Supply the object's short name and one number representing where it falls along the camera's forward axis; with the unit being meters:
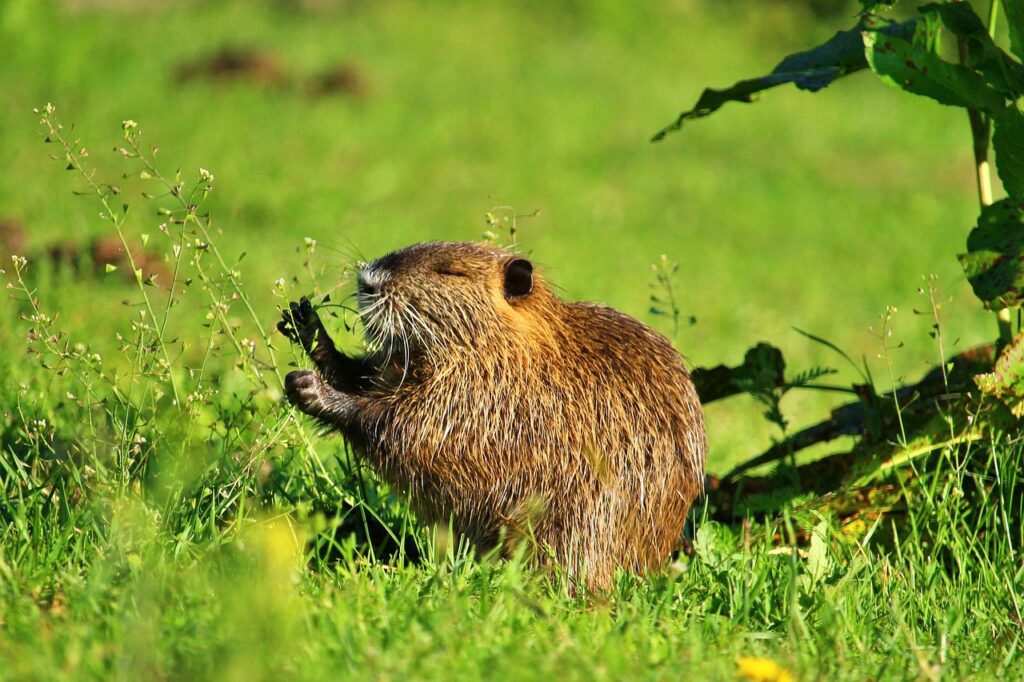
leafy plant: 6.98
